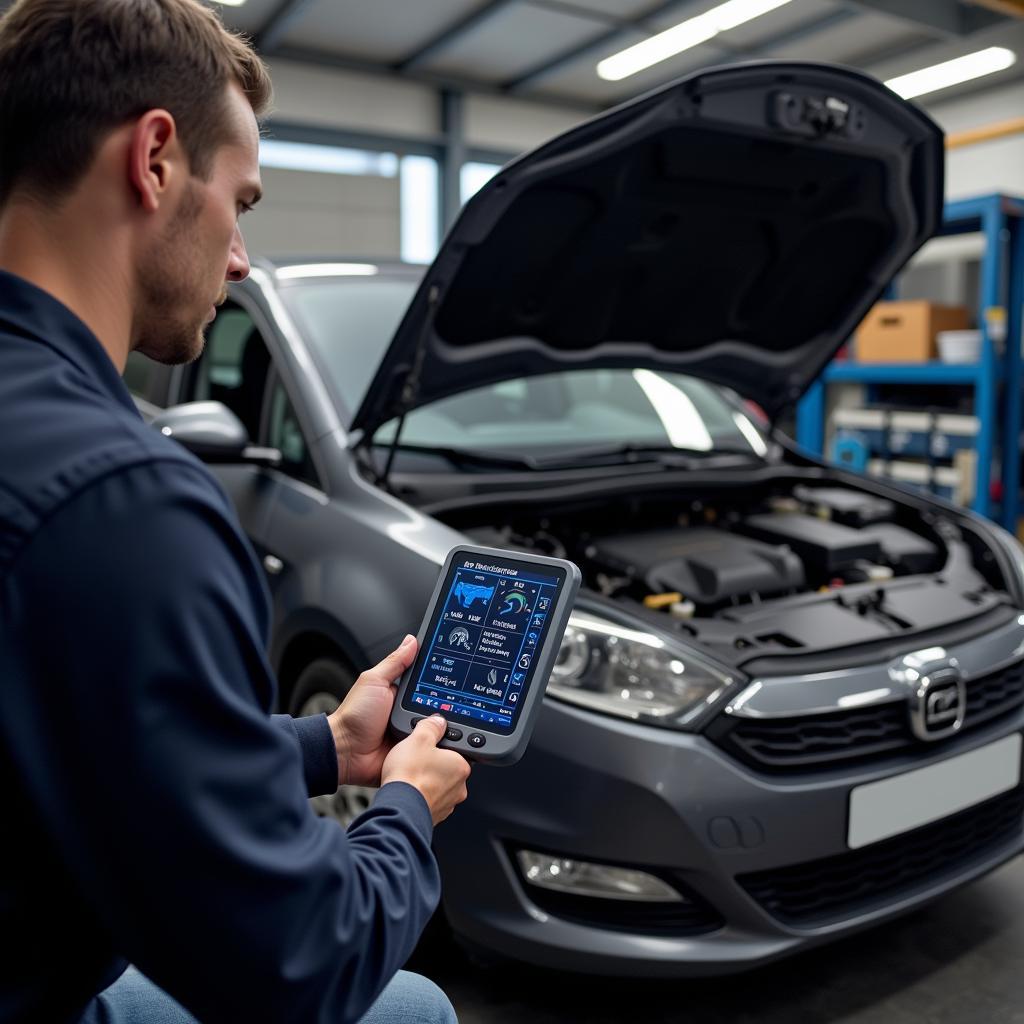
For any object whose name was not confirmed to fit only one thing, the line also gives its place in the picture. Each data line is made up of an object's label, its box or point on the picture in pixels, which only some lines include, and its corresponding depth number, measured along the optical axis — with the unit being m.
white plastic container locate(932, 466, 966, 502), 5.43
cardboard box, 5.66
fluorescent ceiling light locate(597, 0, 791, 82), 8.26
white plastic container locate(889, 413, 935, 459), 5.63
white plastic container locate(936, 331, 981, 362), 5.41
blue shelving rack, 5.24
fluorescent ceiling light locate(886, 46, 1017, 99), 9.23
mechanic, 0.61
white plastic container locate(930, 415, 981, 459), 5.38
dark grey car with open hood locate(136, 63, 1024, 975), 1.64
